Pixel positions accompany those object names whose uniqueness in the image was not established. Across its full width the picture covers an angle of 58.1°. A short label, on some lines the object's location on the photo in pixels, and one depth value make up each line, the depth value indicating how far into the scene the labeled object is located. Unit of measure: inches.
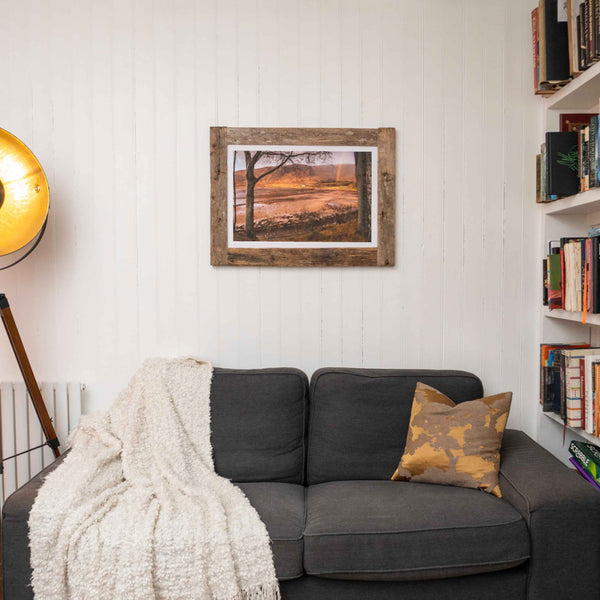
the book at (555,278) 96.7
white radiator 98.8
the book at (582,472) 88.1
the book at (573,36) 89.1
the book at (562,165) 93.4
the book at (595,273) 82.7
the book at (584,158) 87.4
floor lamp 88.6
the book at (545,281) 101.2
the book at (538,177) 101.1
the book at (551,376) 97.3
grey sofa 69.0
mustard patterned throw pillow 81.0
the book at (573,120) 99.6
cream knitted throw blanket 66.2
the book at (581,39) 87.0
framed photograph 101.2
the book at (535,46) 99.3
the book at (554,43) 93.8
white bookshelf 98.4
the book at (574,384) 90.7
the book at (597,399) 84.8
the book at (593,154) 83.8
